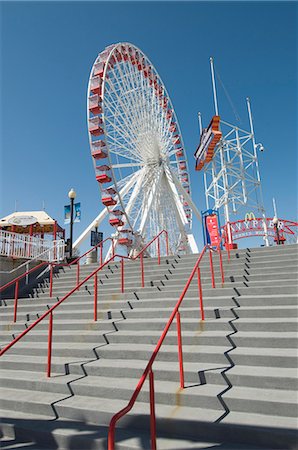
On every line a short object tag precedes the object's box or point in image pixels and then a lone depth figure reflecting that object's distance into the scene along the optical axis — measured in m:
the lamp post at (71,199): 13.70
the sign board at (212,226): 15.20
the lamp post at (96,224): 19.46
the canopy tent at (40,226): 26.19
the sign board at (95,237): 20.83
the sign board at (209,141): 19.88
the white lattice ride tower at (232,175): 18.73
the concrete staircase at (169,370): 3.38
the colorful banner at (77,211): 15.41
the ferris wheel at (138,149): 17.97
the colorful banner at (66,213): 16.74
